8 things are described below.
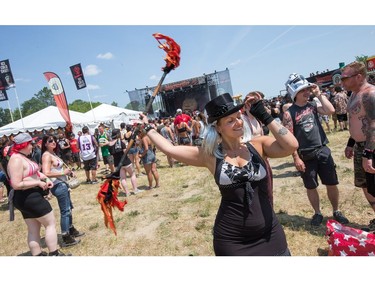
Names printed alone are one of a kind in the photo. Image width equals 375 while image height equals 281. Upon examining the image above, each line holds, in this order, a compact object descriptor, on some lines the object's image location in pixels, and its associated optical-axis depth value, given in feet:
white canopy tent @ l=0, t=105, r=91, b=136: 52.20
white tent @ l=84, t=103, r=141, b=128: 69.96
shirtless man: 10.54
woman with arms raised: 7.15
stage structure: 101.65
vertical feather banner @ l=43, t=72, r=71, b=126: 51.44
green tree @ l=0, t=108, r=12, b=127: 348.79
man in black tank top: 13.41
